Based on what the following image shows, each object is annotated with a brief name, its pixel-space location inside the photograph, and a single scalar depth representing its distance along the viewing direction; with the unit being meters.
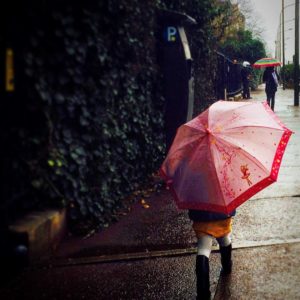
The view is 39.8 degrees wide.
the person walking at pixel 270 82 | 15.22
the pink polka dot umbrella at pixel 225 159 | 2.75
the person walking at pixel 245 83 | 22.32
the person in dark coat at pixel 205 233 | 2.96
